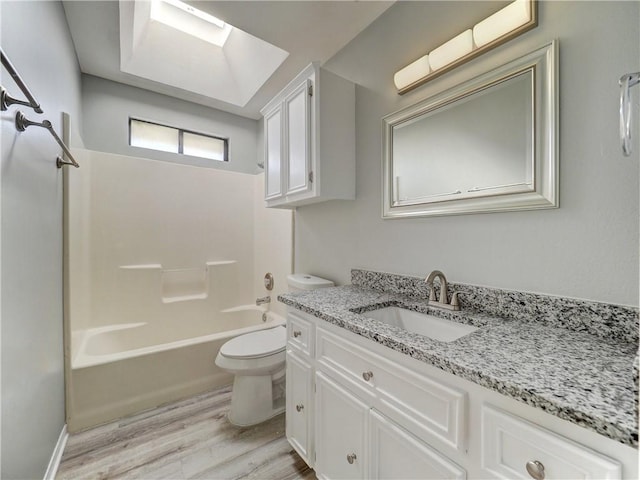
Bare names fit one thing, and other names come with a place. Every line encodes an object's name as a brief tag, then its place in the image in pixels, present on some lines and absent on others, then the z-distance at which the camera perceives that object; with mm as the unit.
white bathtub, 1787
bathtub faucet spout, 2738
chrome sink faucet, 1182
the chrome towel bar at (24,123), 1071
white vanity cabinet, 545
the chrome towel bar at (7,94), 836
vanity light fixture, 1014
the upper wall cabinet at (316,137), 1624
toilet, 1752
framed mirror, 977
